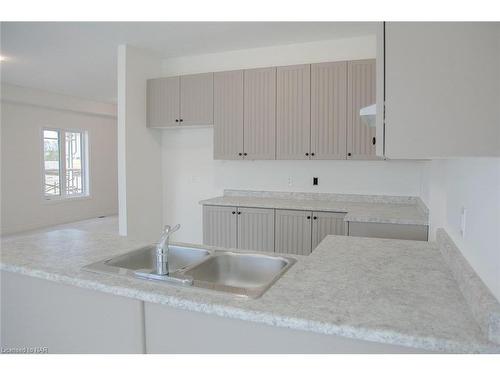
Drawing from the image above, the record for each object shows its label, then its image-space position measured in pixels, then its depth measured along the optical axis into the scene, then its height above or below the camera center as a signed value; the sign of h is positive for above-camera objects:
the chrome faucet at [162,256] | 1.59 -0.37
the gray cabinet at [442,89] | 1.02 +0.22
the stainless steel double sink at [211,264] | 1.63 -0.45
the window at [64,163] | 7.34 +0.14
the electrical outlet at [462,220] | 1.39 -0.19
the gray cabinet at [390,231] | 2.84 -0.48
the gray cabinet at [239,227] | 3.69 -0.58
